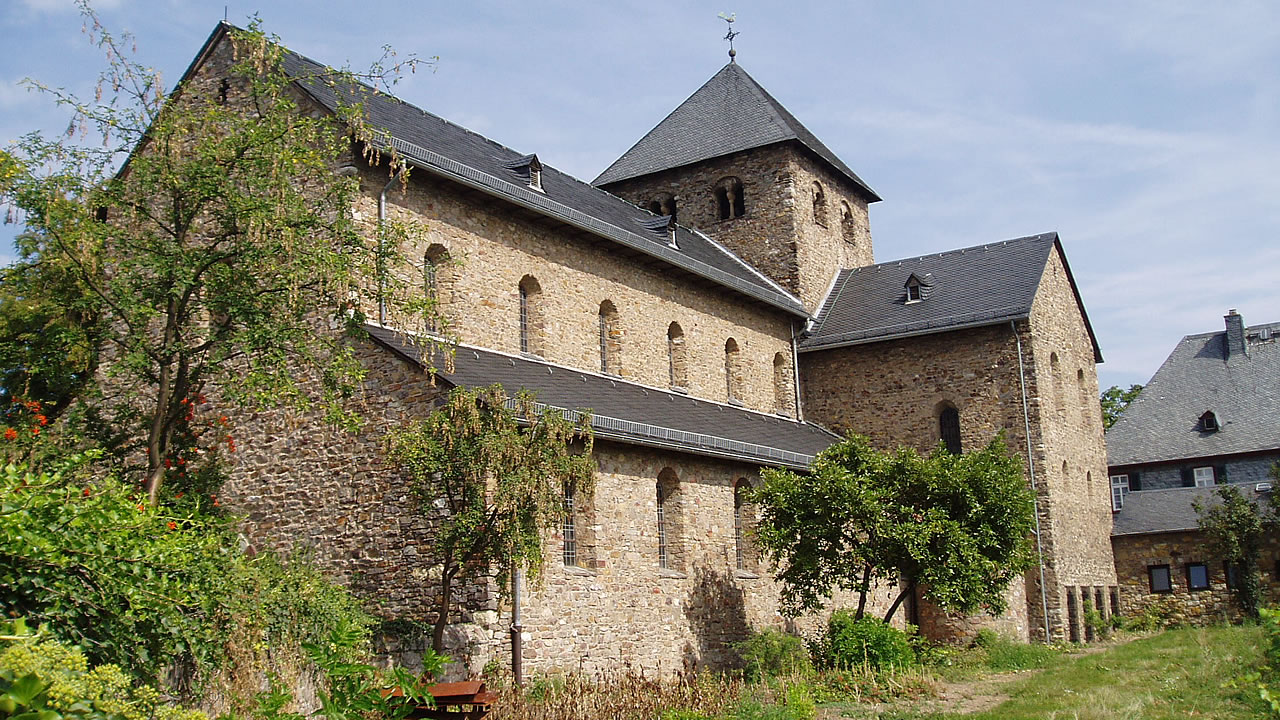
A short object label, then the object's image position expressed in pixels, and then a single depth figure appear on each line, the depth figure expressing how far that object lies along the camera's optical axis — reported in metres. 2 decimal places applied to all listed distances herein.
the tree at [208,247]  13.27
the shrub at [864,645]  19.00
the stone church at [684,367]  16.34
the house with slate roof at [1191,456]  32.16
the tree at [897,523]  19.31
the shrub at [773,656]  18.45
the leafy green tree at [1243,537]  31.00
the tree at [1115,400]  55.38
